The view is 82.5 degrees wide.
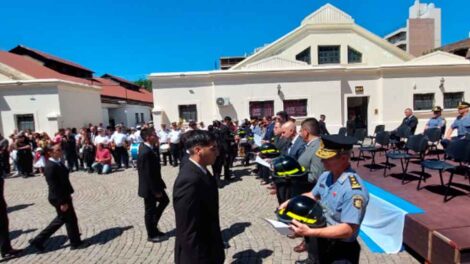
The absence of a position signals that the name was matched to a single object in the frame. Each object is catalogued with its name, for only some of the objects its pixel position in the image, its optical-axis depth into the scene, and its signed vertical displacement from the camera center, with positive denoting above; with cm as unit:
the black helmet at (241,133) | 1123 -79
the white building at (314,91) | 1517 +119
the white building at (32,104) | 1464 +103
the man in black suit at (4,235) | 416 -174
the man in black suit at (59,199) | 414 -121
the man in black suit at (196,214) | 207 -78
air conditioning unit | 1510 +78
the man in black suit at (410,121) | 914 -47
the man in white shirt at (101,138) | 1096 -76
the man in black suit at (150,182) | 430 -104
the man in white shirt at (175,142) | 1090 -103
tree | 6318 +839
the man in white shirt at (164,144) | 1133 -113
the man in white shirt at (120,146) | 1101 -113
